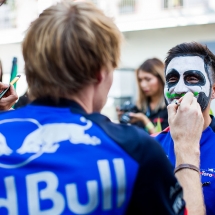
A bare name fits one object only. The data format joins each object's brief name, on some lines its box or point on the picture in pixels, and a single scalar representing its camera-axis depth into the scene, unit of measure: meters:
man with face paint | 1.93
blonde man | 1.01
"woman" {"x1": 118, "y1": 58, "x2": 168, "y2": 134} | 3.52
